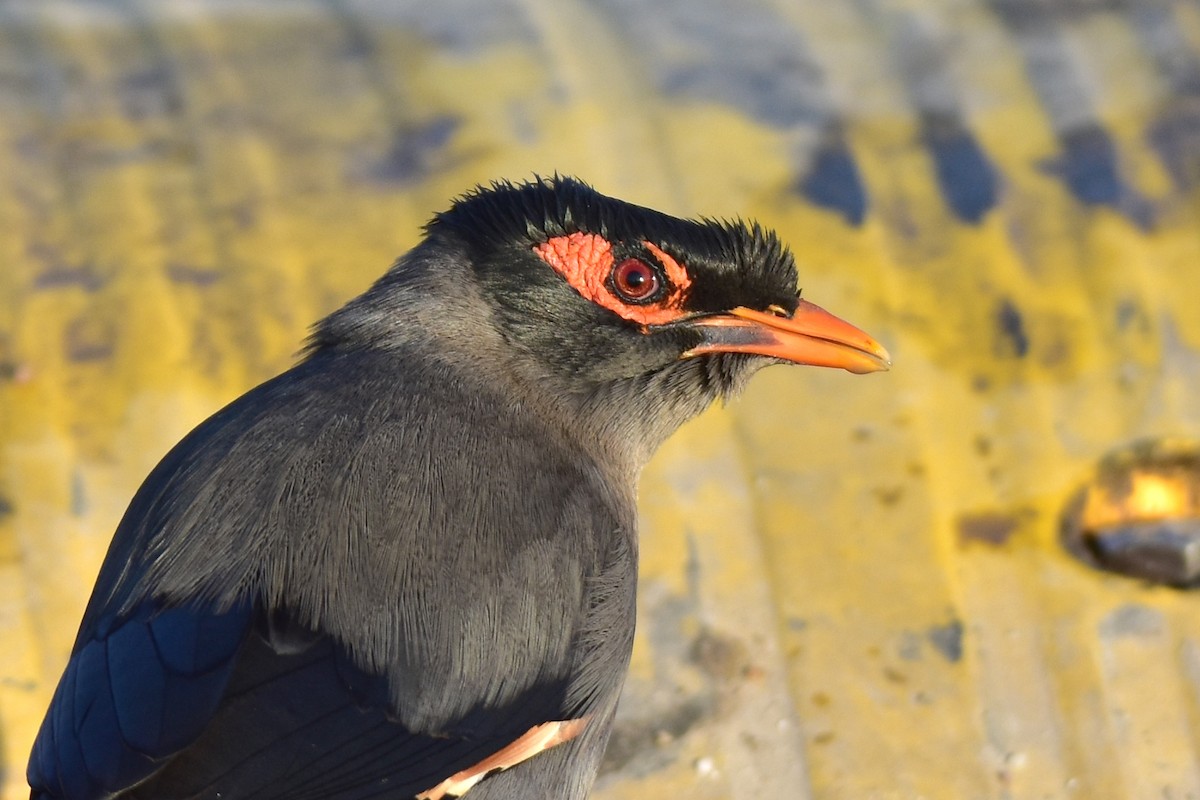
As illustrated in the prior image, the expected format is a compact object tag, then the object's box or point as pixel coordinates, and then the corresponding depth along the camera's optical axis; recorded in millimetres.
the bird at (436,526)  5461
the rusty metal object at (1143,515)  8406
